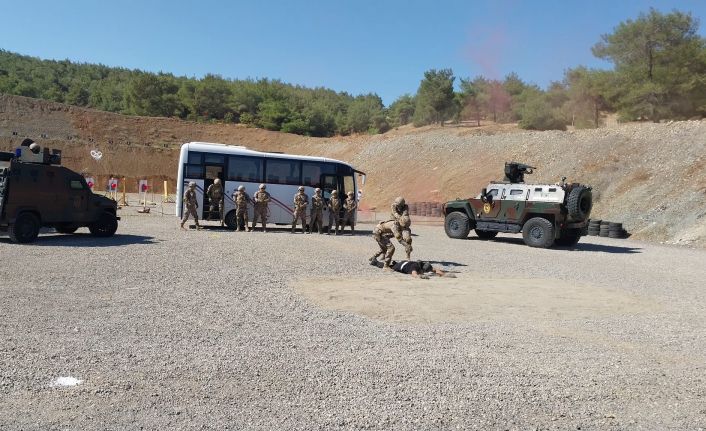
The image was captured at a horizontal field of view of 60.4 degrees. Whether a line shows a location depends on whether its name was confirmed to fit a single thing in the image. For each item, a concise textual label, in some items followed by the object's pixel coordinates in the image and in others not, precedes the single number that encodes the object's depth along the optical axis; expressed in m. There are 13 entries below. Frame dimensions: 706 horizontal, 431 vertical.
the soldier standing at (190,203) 20.09
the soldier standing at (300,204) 20.74
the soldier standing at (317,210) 20.84
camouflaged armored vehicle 19.08
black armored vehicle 14.34
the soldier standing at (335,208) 21.28
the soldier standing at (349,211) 21.75
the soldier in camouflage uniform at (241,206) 20.30
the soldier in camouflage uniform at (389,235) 12.58
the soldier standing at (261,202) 20.52
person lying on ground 12.21
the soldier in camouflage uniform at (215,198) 21.06
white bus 21.33
